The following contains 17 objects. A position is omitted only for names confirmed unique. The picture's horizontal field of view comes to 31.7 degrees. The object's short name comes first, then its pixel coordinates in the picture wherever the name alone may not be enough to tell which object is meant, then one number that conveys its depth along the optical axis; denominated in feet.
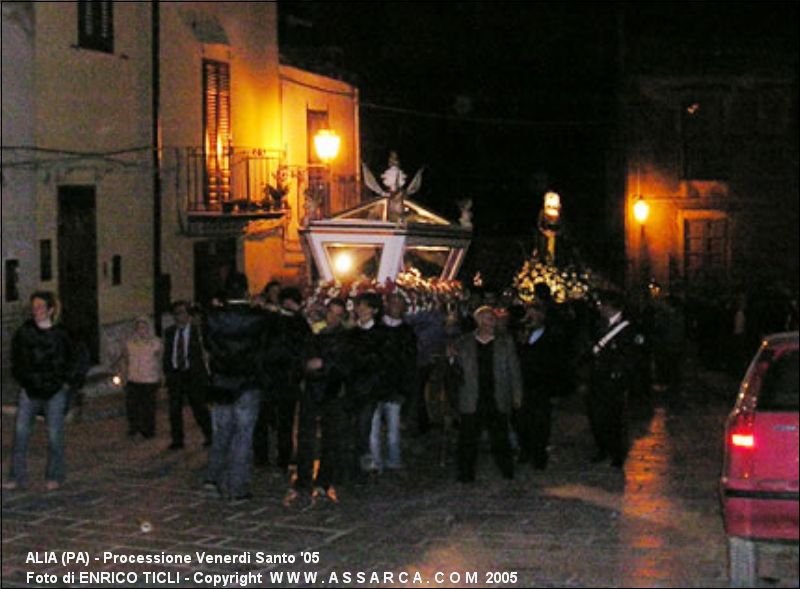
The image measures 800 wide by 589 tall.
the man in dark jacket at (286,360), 40.27
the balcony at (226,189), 78.84
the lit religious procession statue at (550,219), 78.69
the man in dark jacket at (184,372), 48.96
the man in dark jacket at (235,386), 38.86
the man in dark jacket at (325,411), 39.73
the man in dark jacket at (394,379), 42.55
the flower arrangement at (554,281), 68.90
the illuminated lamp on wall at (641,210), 117.80
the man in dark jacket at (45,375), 40.50
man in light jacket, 42.16
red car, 27.50
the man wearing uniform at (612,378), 44.57
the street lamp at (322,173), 59.67
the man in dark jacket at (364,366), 40.75
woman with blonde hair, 51.72
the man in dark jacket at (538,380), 44.42
